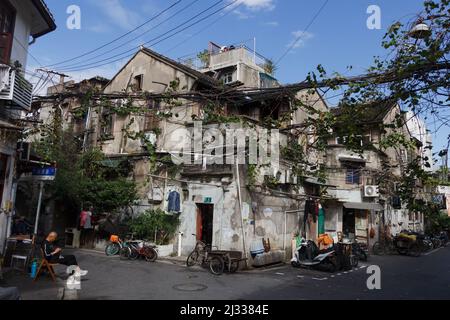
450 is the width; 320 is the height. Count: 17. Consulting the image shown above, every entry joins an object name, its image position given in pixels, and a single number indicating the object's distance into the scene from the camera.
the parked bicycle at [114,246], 16.11
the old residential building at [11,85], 10.01
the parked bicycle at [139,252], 15.36
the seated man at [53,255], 10.02
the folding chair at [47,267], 9.87
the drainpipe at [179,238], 16.72
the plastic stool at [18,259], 10.81
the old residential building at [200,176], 15.00
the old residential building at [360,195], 23.83
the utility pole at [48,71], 13.47
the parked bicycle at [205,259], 13.12
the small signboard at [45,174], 11.94
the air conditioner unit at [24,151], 11.50
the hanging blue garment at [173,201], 16.53
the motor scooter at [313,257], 14.79
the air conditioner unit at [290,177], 17.47
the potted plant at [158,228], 16.58
